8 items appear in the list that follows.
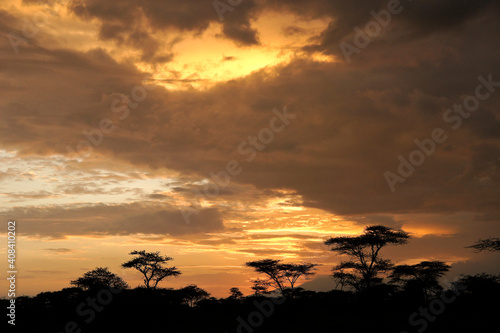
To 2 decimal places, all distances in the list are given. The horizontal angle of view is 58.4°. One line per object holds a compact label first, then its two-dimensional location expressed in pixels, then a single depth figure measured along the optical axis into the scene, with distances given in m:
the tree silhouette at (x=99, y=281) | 61.31
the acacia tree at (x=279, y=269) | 78.88
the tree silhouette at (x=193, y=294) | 77.88
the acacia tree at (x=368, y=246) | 62.03
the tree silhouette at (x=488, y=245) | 46.34
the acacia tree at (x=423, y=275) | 67.06
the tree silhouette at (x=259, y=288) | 84.19
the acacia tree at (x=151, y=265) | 73.12
